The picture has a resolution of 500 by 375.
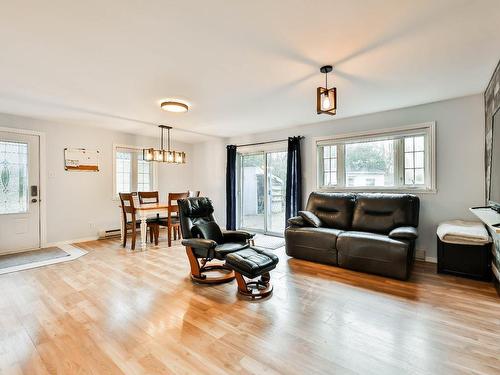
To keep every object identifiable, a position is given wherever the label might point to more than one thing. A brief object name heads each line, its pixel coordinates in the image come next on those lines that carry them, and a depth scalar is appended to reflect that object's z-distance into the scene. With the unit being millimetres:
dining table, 4531
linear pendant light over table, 4719
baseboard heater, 5398
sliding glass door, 5809
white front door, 4309
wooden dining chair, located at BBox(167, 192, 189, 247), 4785
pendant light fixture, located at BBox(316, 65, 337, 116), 2492
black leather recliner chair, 3020
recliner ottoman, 2603
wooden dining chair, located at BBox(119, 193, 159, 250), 4592
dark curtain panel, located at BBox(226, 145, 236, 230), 6348
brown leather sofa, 3197
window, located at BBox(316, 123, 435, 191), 3951
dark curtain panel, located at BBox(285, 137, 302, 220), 5156
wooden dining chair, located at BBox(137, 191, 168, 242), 4991
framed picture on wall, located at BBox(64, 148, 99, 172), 5012
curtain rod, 5483
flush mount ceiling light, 3720
